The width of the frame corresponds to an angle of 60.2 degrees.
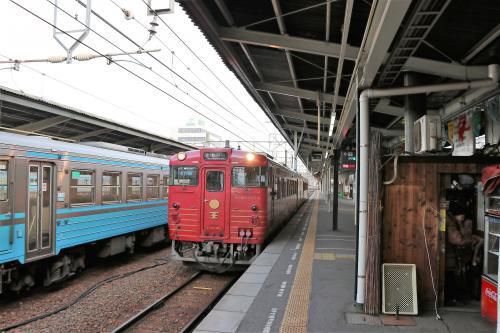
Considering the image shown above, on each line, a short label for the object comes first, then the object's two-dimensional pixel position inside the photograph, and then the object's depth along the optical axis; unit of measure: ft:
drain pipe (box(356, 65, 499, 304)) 18.44
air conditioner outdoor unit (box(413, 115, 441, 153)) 19.93
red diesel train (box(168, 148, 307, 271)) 31.07
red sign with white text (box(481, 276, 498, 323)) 16.55
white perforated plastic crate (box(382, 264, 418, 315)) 18.01
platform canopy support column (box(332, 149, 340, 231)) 50.16
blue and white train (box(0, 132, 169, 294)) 24.13
